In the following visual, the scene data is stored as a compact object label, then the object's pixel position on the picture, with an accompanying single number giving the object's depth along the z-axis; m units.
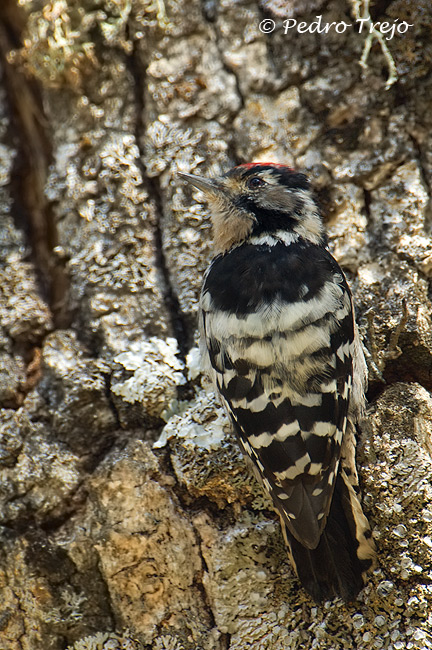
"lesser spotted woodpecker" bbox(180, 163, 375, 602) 4.26
